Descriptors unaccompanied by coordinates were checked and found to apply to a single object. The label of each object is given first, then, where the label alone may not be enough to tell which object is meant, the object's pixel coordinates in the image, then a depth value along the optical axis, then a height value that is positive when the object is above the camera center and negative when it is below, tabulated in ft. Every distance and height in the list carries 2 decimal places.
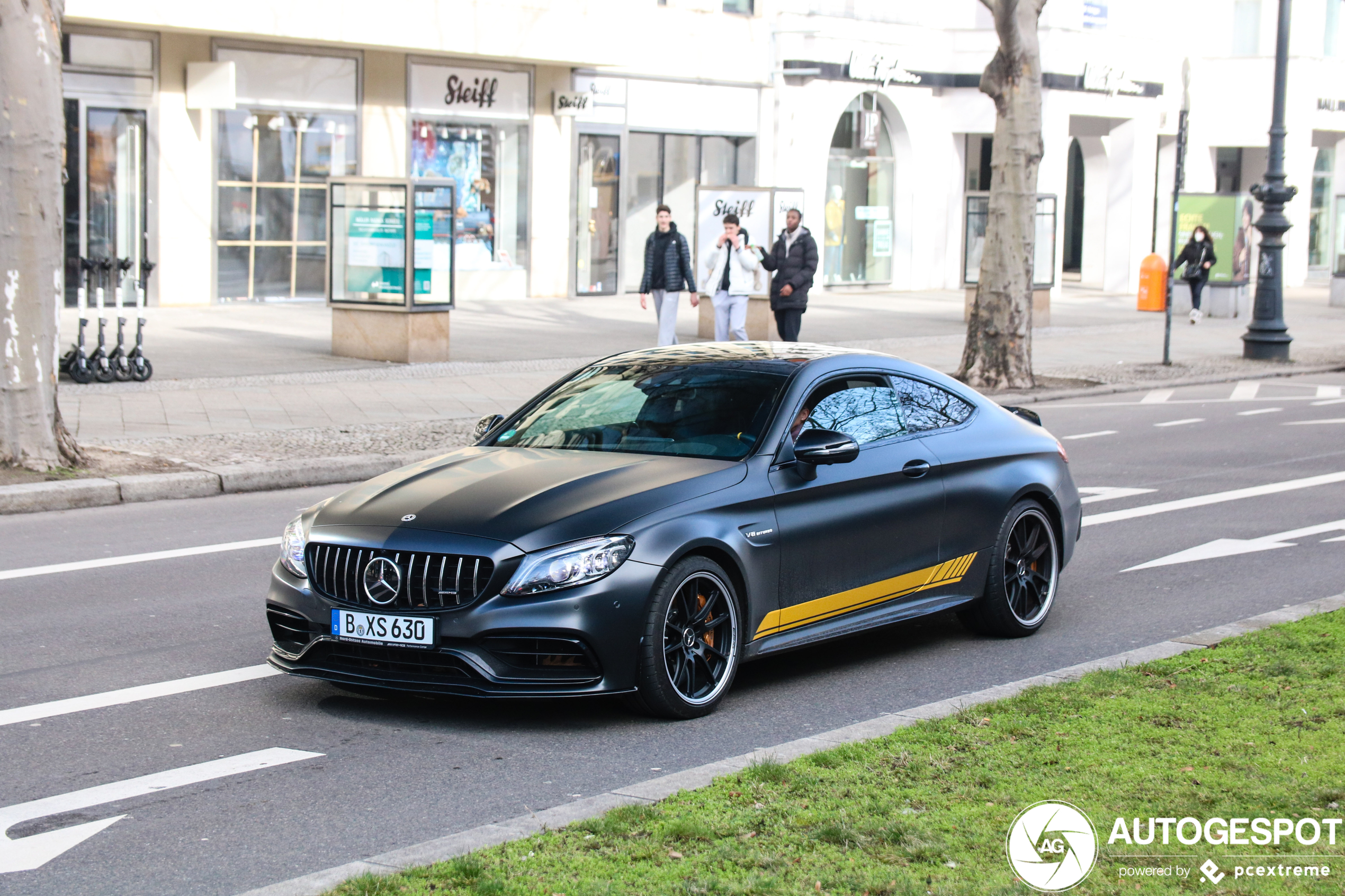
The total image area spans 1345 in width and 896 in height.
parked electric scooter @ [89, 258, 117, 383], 56.31 -3.86
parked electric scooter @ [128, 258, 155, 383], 57.72 -4.01
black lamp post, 82.33 -0.44
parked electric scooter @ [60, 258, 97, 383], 56.44 -3.90
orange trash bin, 111.75 -0.50
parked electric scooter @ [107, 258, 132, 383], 56.08 -3.80
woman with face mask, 107.45 +1.05
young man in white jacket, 68.85 -0.71
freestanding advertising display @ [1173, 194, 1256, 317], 112.98 +1.67
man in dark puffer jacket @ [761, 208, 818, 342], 67.77 -0.28
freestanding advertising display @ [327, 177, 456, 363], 67.15 -0.51
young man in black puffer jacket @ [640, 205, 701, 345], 70.54 -0.40
